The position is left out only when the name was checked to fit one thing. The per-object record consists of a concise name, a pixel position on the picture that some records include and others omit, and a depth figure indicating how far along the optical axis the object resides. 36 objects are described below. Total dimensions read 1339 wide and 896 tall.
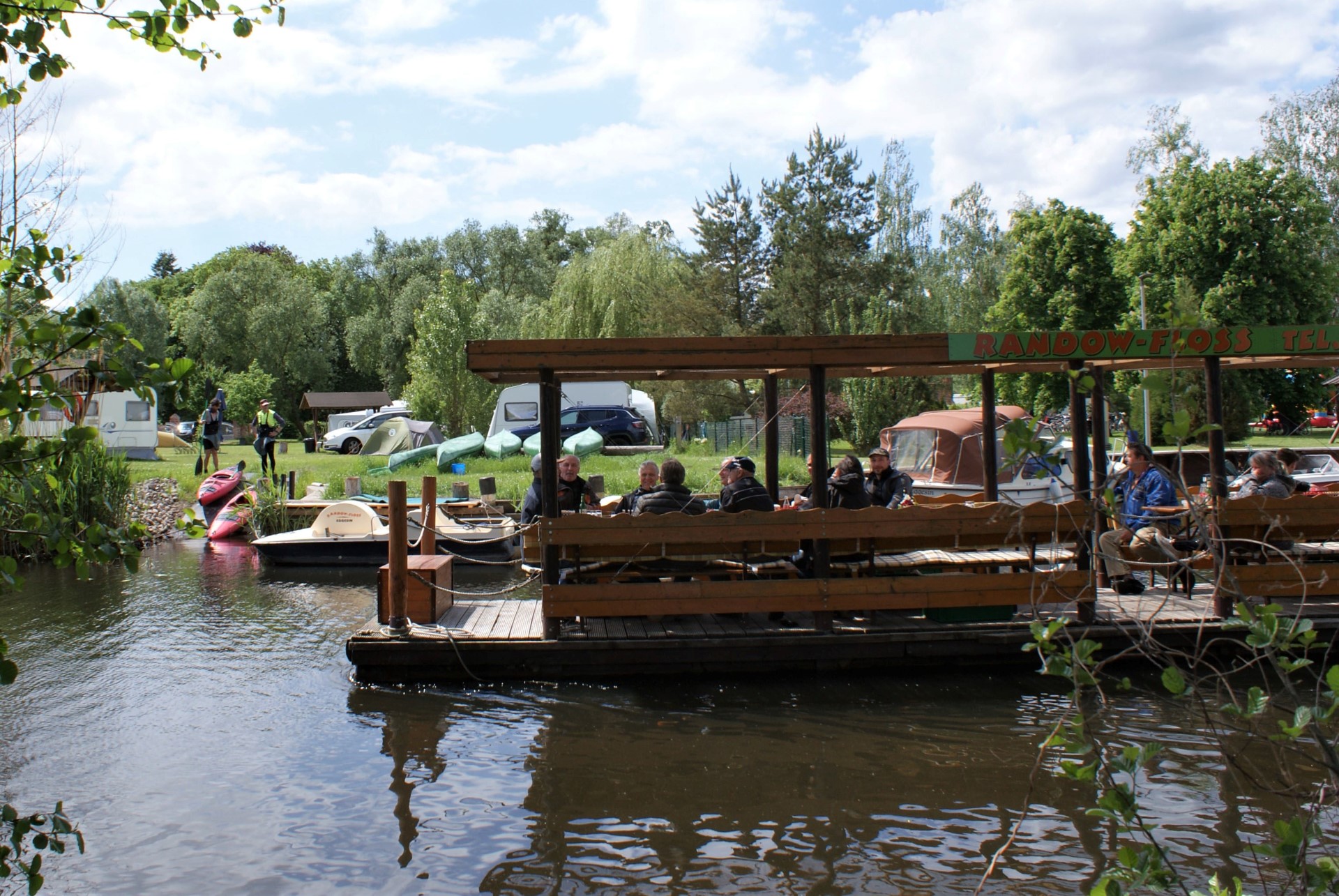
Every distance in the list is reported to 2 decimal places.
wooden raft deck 8.52
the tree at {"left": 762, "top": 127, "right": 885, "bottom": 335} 36.44
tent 31.30
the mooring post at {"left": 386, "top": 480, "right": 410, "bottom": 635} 8.59
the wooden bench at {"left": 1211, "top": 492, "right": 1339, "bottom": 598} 8.40
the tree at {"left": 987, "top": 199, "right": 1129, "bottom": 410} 32.75
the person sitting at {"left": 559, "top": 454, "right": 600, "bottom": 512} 10.70
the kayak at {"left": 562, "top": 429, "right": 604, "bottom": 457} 27.11
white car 38.44
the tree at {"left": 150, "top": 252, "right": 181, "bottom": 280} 81.88
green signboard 8.44
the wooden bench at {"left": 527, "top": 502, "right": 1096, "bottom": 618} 8.35
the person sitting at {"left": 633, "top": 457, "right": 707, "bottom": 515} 8.98
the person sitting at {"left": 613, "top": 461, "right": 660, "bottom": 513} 10.21
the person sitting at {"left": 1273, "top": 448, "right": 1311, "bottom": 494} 11.57
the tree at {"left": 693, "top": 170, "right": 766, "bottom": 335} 38.38
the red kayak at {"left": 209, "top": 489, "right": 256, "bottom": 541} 19.11
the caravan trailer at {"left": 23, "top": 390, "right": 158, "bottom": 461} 30.62
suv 30.50
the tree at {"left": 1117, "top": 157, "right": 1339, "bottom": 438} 29.39
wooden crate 9.04
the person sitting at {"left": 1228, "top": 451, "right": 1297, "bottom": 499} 9.45
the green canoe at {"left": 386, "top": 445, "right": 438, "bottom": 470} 25.42
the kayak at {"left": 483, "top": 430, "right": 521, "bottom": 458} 26.95
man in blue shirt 9.30
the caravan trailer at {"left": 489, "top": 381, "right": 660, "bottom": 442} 31.34
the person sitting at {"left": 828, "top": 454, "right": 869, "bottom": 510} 9.48
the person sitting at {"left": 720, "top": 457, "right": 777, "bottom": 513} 9.03
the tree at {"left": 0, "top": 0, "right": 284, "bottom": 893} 2.66
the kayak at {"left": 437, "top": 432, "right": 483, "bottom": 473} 25.67
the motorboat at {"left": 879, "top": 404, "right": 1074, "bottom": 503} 16.84
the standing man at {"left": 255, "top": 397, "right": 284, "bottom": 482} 23.42
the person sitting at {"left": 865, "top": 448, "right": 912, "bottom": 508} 10.96
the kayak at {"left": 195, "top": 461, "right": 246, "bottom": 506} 19.61
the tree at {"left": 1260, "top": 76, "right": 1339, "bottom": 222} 37.94
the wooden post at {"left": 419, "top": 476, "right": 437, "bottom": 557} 10.58
